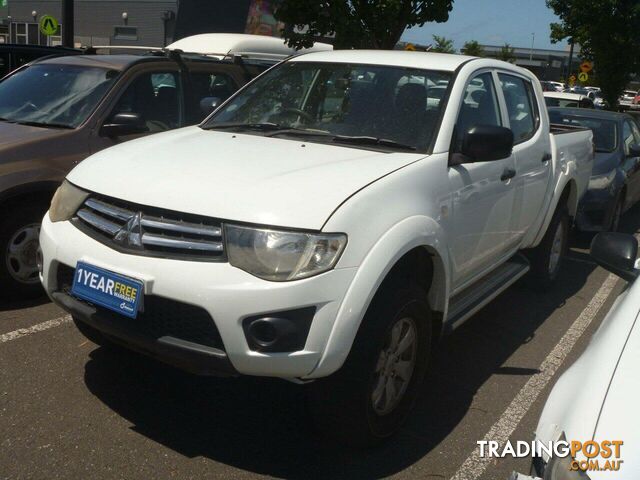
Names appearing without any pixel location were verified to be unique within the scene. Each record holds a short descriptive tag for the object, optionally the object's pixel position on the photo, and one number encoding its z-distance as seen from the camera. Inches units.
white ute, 111.9
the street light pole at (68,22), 544.1
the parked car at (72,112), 187.9
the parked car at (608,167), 303.9
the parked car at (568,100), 548.4
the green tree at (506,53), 2125.9
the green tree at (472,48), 1668.1
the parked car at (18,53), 334.6
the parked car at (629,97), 1939.8
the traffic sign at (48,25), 661.3
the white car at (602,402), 70.7
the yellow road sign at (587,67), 991.9
